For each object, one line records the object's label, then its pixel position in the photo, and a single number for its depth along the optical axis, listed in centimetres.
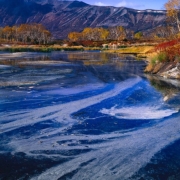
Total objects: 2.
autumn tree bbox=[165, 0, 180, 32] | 3966
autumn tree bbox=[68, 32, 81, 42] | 17320
